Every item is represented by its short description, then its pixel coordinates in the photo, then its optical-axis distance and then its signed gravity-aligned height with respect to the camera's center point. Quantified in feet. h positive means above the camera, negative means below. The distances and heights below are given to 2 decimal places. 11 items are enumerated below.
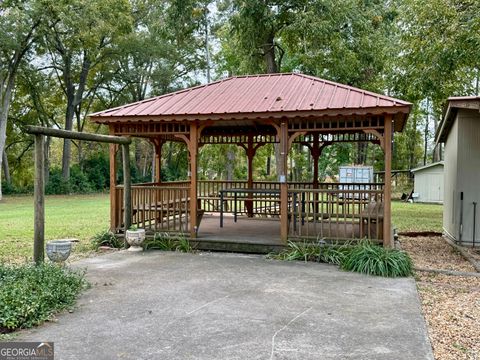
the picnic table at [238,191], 30.71 -1.11
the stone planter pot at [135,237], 26.09 -3.62
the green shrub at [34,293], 13.25 -3.96
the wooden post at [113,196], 28.32 -1.31
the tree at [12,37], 64.75 +21.41
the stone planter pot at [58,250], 19.54 -3.28
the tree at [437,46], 33.68 +10.42
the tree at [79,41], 68.49 +24.38
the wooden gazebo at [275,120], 23.88 +3.30
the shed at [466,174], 28.84 +0.12
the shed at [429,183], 72.08 -1.21
